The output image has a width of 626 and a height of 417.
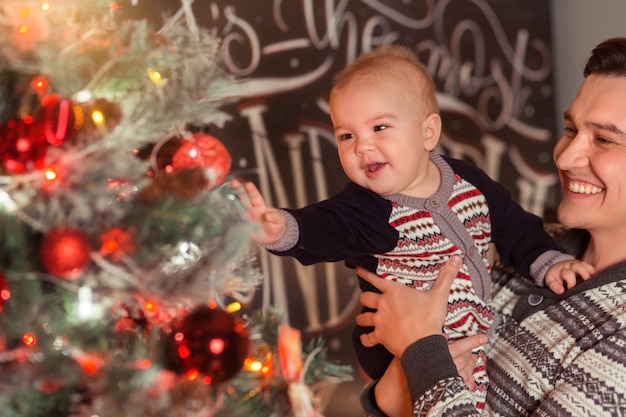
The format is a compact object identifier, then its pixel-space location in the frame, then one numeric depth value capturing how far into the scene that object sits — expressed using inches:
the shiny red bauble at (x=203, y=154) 47.9
